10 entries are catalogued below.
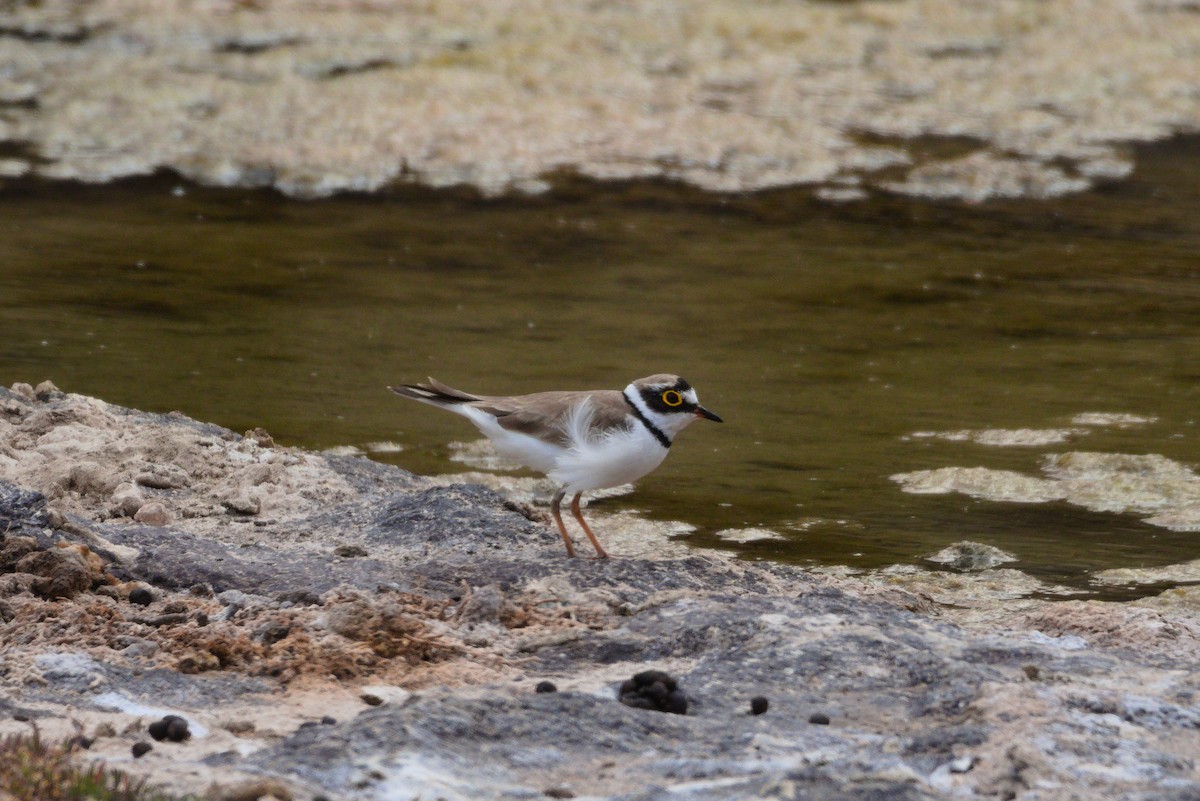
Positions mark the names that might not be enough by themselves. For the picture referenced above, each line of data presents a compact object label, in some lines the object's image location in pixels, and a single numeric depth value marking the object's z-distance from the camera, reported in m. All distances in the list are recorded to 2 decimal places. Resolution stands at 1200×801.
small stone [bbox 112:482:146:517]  11.68
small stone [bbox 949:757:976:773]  7.35
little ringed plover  10.78
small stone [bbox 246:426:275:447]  13.71
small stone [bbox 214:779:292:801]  6.63
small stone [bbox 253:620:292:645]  9.08
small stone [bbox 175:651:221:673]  8.73
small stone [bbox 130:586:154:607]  9.68
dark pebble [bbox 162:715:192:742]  7.65
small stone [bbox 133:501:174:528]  11.55
